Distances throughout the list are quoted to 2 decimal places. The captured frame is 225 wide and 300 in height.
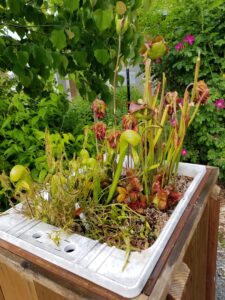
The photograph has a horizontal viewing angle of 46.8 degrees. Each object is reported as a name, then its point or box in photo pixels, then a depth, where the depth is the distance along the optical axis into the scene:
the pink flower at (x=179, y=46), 2.53
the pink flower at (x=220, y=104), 2.44
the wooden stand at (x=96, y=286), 0.57
